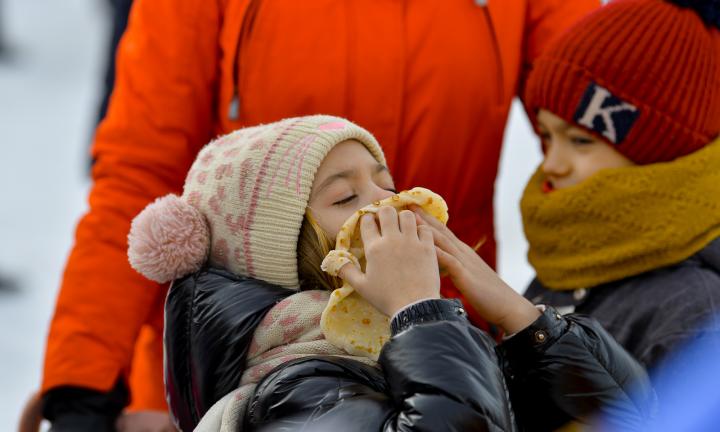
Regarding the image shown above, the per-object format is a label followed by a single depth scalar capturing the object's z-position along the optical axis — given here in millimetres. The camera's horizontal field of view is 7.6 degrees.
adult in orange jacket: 5328
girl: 4985
